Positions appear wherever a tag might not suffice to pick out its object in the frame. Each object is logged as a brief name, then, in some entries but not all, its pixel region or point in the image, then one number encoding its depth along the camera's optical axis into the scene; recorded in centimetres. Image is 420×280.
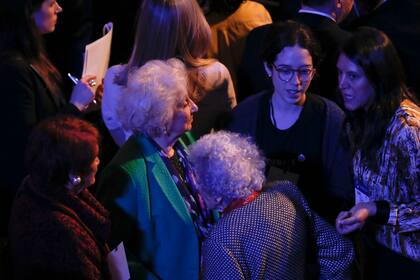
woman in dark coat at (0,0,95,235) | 566
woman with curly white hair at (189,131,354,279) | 411
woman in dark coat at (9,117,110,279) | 418
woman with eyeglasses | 530
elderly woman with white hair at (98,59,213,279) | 462
